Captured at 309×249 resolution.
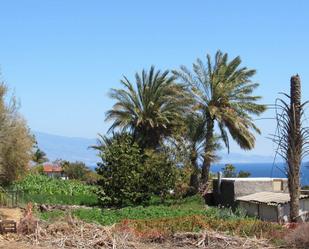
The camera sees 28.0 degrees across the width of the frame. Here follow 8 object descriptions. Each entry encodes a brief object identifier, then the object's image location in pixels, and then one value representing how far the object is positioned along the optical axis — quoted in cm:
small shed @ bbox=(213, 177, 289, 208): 4153
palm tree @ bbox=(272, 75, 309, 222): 2439
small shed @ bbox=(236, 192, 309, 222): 3294
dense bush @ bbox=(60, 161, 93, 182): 8591
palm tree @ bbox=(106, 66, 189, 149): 4712
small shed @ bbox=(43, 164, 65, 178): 10026
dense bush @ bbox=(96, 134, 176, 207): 4291
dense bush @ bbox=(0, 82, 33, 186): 3894
